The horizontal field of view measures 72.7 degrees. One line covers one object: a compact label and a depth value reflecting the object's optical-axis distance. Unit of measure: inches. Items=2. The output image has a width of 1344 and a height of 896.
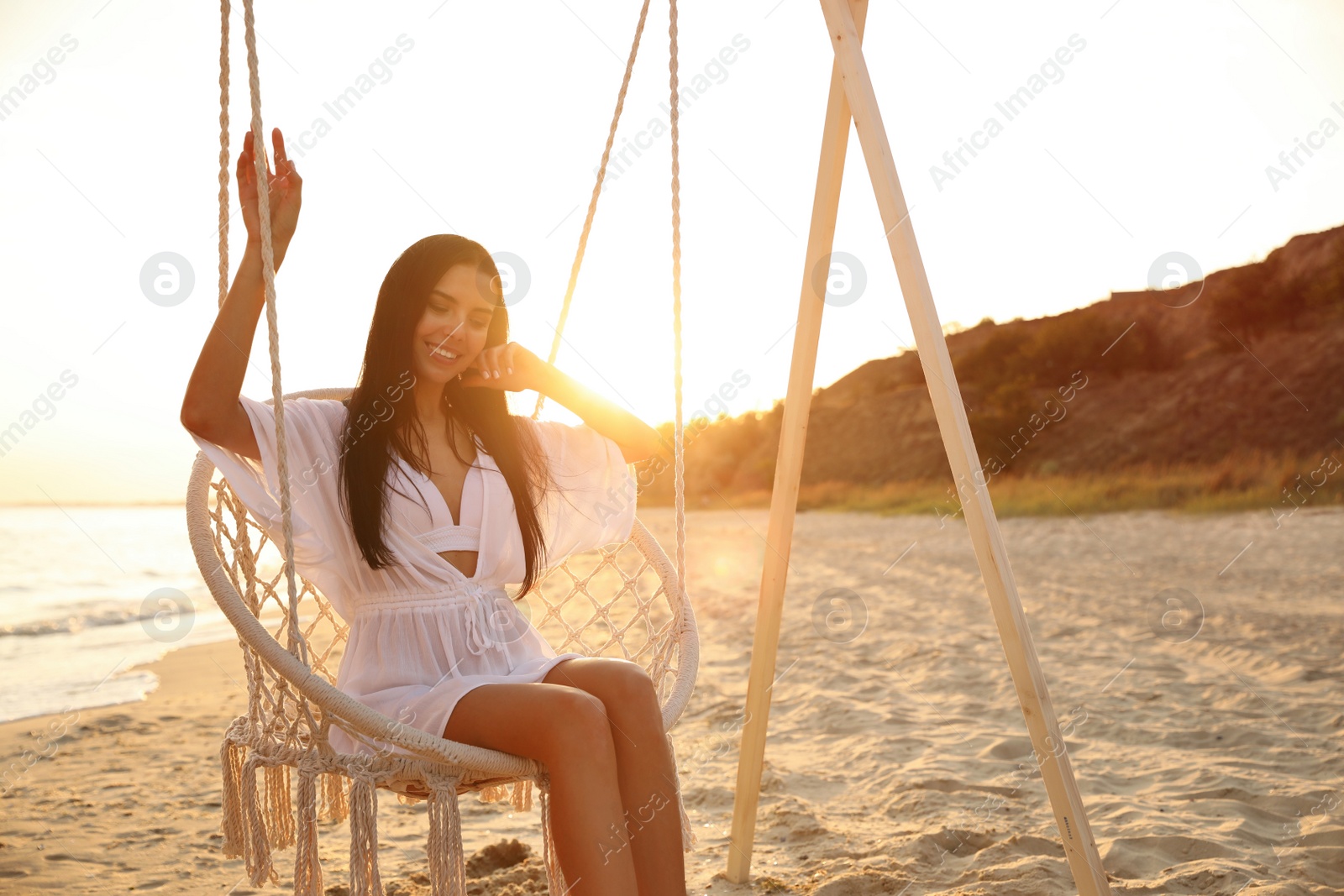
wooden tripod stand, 53.4
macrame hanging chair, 49.6
